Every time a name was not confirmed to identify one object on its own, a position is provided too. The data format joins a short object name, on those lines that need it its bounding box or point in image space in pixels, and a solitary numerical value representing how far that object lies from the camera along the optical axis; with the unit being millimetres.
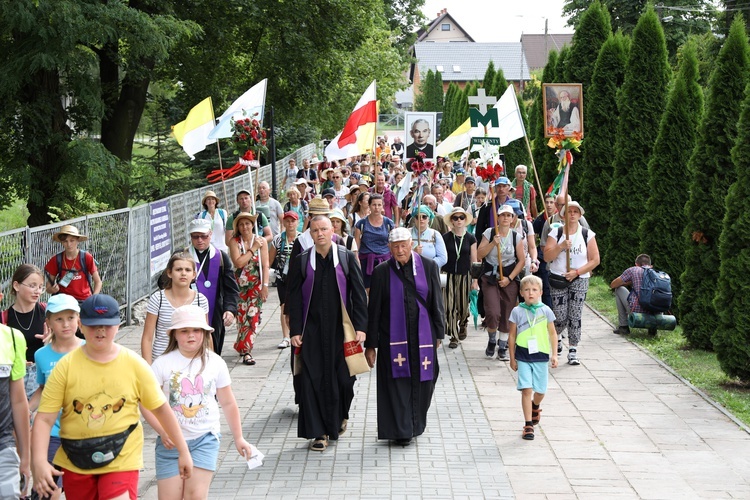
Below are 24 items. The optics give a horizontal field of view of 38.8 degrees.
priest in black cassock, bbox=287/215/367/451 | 8734
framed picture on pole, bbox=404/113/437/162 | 15836
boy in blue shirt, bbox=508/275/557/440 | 9172
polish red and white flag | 15195
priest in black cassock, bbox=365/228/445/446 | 8758
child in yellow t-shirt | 5250
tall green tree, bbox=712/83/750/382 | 11125
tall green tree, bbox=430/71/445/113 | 80925
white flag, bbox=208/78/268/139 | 14211
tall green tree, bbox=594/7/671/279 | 18844
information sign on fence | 16406
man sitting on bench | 14109
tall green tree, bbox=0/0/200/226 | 17031
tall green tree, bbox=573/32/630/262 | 20969
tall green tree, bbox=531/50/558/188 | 25094
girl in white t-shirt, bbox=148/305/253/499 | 5836
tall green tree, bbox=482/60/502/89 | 42034
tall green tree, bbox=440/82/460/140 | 59694
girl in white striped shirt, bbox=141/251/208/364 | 8031
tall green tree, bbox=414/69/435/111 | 83625
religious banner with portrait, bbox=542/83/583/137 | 15805
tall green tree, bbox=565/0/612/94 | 23266
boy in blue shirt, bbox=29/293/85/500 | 6148
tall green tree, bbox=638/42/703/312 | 16234
